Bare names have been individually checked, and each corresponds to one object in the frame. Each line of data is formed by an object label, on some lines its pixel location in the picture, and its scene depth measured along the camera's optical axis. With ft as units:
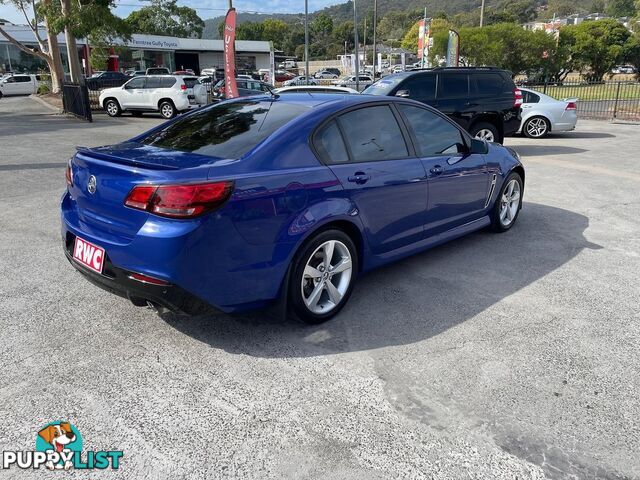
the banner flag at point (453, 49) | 69.54
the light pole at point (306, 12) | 115.96
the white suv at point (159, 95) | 65.67
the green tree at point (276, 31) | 412.16
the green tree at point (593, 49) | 156.35
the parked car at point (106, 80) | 102.22
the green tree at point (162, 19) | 279.28
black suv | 33.73
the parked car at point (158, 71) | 135.42
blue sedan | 9.78
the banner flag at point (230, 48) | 53.01
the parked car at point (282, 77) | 182.23
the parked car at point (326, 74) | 219.37
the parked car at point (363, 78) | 147.37
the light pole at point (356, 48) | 86.97
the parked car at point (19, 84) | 122.11
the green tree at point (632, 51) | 162.71
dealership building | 157.58
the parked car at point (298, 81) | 127.81
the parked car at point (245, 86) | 74.50
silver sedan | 47.88
